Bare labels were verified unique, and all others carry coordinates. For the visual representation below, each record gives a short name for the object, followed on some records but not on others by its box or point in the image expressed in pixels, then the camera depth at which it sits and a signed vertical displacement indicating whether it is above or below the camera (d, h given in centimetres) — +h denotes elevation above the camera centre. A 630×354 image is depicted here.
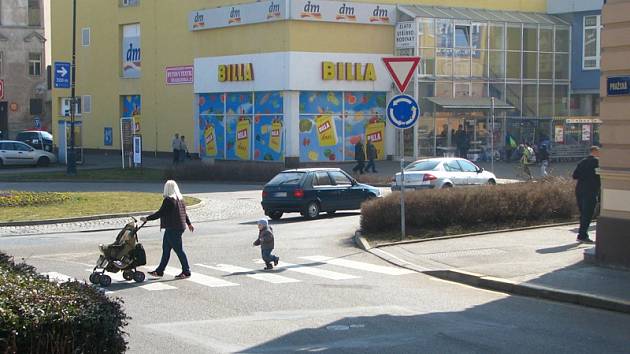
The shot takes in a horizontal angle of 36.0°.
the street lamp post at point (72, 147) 4457 -92
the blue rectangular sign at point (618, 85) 1515 +67
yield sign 1906 +117
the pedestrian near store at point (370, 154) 4484 -125
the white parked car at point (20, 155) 5212 -150
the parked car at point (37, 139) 6050 -75
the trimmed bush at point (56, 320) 705 -144
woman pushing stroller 1603 -167
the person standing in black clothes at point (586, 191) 1861 -122
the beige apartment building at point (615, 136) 1513 -13
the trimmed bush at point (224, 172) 4131 -193
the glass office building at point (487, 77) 5072 +278
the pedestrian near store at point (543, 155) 4301 -125
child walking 1675 -200
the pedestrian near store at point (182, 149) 5038 -116
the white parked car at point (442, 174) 3069 -152
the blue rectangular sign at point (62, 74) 4662 +255
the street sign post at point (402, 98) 1908 +59
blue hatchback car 2653 -183
